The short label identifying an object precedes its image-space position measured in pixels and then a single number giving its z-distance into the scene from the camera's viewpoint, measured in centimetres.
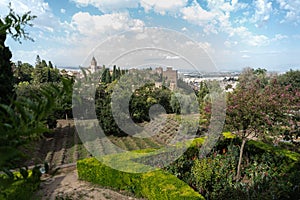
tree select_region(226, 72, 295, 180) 558
